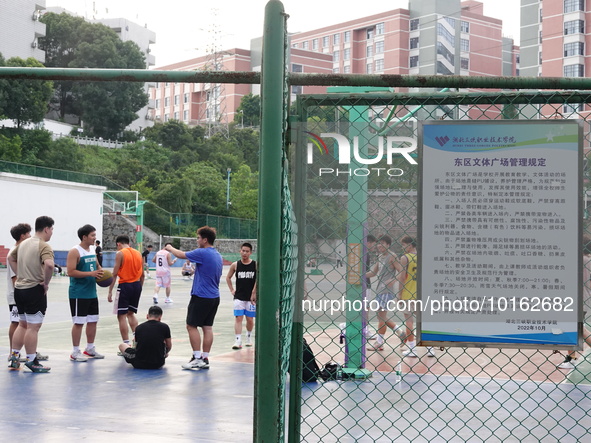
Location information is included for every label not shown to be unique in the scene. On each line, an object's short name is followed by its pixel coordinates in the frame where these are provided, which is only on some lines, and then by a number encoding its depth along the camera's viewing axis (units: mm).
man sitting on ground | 10117
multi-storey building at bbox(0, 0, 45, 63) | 69062
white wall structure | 43812
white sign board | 3324
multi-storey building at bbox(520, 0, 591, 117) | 69312
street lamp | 64188
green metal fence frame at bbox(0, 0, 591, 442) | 2971
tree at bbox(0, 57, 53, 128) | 57156
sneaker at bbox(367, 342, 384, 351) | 11555
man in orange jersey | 11352
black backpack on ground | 7543
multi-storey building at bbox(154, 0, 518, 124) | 93688
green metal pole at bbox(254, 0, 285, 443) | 2971
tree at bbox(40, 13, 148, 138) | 75750
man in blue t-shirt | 10070
